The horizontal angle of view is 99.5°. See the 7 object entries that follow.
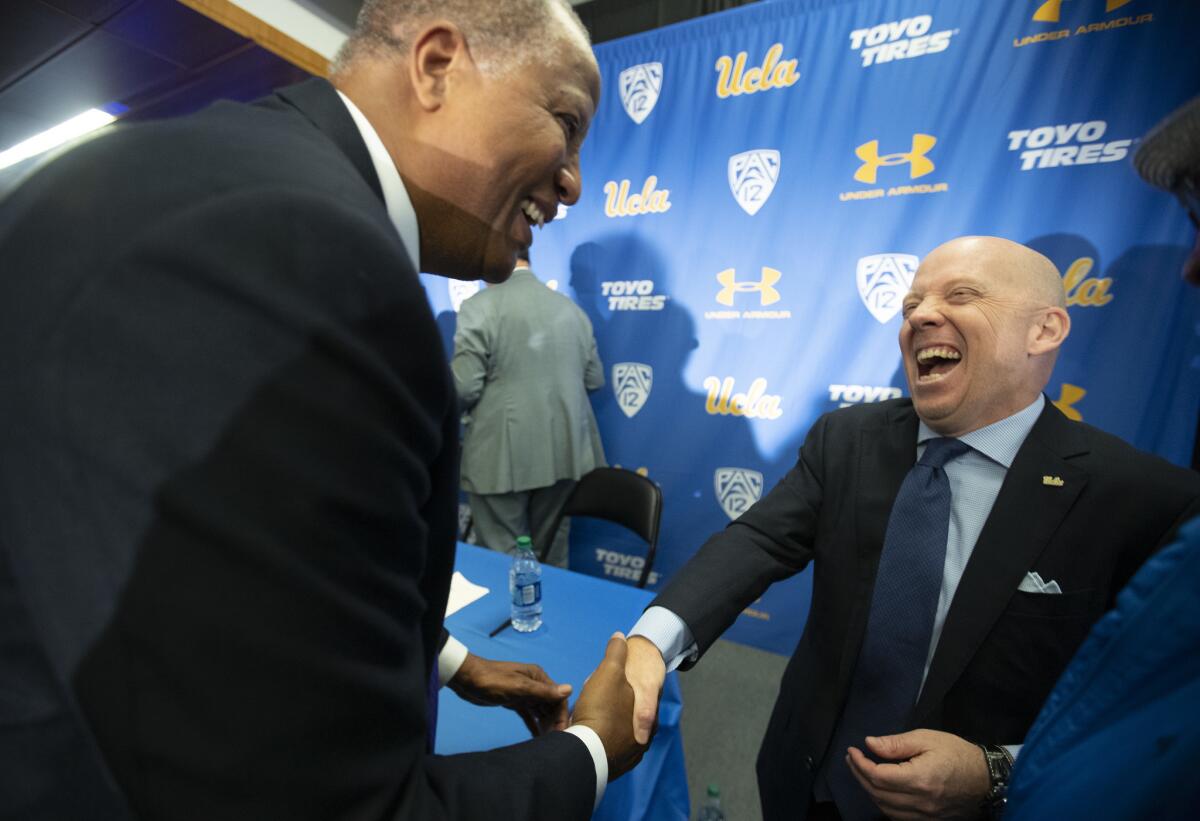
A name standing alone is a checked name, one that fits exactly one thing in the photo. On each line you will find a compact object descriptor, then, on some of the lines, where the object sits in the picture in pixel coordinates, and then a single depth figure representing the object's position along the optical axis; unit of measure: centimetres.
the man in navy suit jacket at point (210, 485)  34
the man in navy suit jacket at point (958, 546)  102
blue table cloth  103
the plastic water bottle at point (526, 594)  145
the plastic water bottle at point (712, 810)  152
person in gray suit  277
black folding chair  231
